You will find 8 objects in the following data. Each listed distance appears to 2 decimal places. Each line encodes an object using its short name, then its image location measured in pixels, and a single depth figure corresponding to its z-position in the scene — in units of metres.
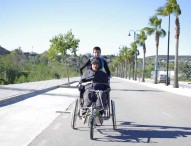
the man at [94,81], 8.64
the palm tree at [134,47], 78.05
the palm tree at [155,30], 50.06
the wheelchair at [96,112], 8.13
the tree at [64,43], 35.52
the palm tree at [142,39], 65.16
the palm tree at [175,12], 36.44
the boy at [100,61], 9.27
